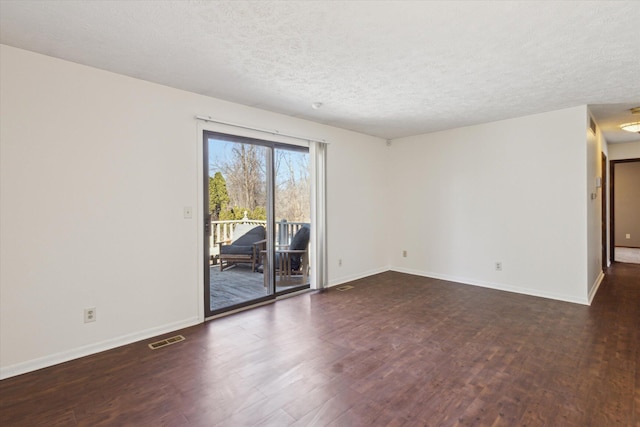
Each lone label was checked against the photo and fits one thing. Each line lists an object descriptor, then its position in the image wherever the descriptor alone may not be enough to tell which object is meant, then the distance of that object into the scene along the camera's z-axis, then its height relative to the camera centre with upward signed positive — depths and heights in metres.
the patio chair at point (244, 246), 4.18 -0.44
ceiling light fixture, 4.38 +1.24
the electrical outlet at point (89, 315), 2.64 -0.84
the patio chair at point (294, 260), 4.55 -0.69
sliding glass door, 3.59 -0.07
